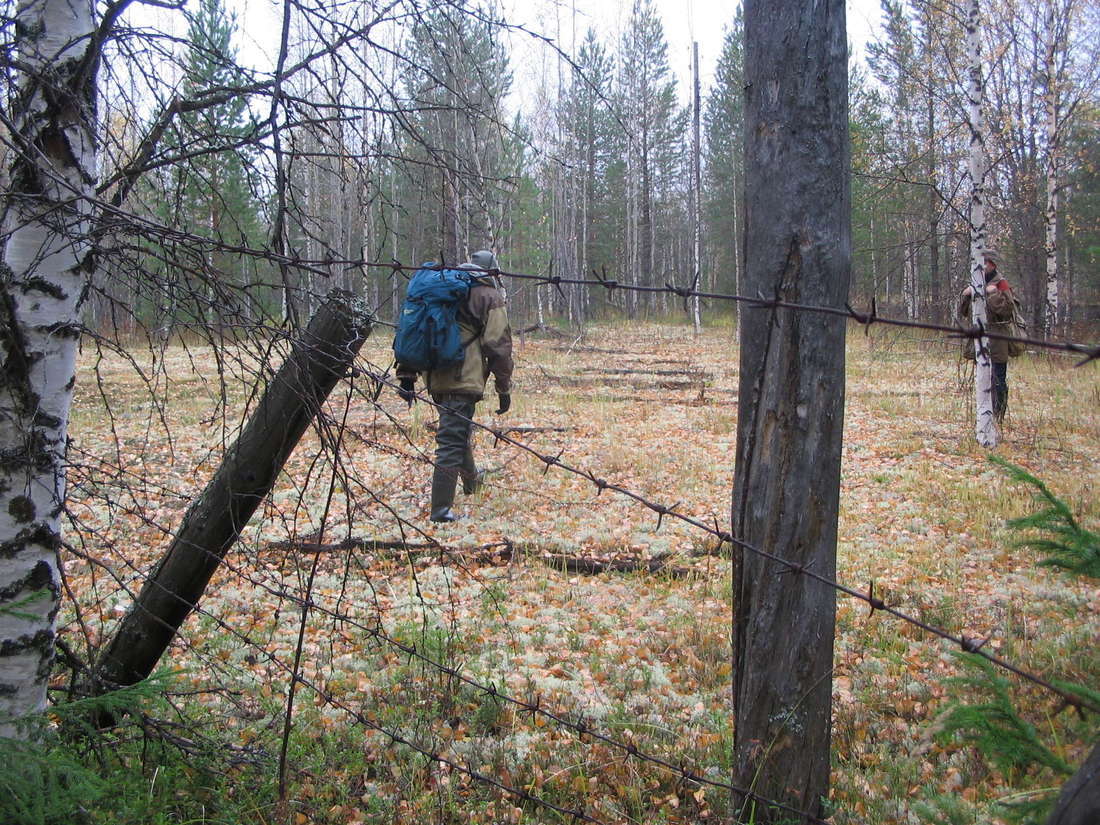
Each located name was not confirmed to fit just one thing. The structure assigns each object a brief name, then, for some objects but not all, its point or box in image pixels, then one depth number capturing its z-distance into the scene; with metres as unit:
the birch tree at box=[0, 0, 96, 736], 1.97
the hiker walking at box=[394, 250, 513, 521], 6.61
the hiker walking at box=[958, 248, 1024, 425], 9.23
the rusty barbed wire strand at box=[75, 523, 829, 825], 2.04
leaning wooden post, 2.50
